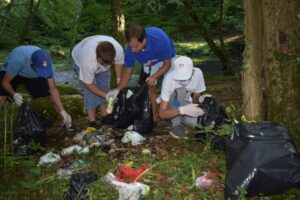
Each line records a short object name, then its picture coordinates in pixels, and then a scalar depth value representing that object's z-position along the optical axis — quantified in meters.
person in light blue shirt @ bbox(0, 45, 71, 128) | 4.81
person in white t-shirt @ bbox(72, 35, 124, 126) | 4.63
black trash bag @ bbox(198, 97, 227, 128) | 4.30
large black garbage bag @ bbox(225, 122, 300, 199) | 3.06
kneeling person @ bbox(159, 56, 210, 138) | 4.45
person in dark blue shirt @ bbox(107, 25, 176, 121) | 4.85
